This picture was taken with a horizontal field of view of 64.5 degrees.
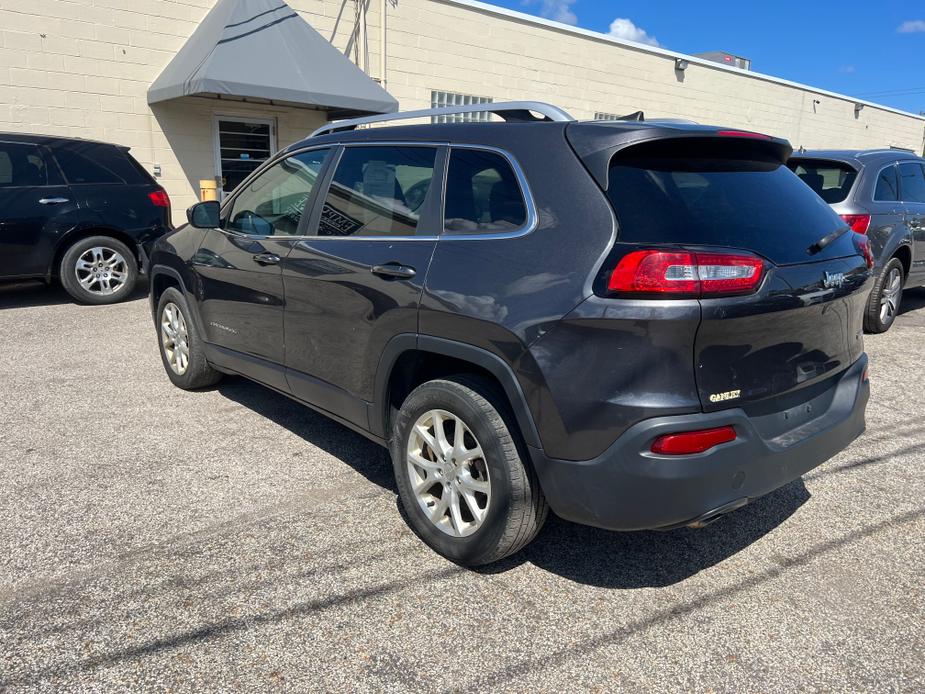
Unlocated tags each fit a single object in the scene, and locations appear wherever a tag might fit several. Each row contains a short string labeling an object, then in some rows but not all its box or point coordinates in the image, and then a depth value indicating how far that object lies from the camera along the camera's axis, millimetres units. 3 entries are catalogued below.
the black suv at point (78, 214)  7898
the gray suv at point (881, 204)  6793
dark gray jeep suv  2467
